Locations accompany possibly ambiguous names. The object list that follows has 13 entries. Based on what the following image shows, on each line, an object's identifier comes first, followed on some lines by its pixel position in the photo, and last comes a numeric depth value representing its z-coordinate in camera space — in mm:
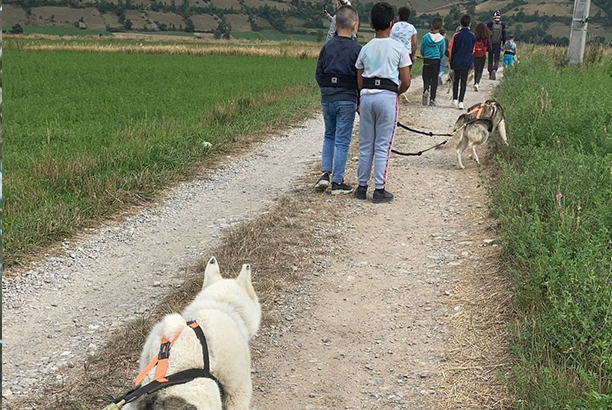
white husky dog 2322
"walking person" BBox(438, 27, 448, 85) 15242
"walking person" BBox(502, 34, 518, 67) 23969
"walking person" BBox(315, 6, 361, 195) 7125
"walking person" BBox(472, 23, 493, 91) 16859
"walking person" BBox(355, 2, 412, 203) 6775
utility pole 16484
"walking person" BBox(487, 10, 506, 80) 20781
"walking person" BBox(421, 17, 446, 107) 14798
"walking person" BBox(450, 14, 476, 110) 14234
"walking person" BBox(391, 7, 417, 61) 12625
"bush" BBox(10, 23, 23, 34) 62166
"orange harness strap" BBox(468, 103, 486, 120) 8945
